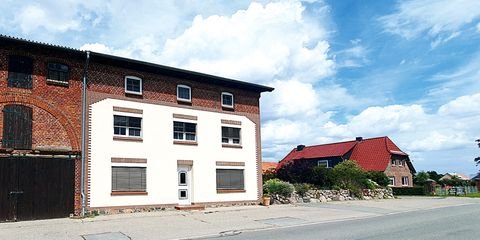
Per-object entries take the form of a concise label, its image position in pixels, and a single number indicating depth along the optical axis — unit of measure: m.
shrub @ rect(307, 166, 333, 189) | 31.98
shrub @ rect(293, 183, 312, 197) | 28.61
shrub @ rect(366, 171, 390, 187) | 38.94
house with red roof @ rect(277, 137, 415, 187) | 49.22
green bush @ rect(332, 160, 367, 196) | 32.72
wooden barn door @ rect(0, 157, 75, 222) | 18.00
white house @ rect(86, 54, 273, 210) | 21.08
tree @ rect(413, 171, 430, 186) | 57.38
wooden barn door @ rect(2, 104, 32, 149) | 18.28
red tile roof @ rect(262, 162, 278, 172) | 51.85
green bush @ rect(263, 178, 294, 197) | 27.56
